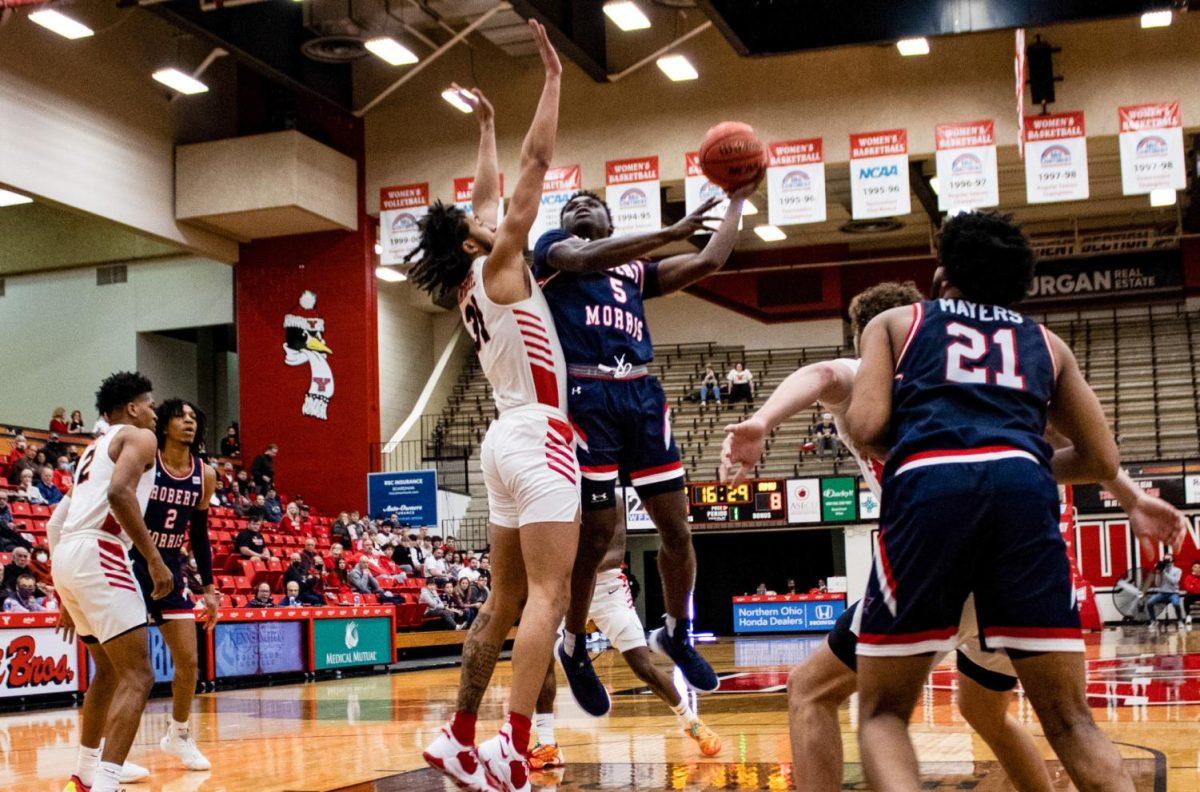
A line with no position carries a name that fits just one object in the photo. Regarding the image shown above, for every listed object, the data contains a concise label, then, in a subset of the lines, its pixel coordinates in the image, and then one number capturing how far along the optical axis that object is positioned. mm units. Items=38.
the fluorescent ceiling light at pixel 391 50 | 20922
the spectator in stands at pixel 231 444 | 24922
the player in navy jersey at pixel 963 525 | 3137
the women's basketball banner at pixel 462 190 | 22219
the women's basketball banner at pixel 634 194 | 21531
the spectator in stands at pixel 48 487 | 17000
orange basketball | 4980
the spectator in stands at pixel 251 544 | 18328
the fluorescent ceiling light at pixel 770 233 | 27789
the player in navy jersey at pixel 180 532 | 6621
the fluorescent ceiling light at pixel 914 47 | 20500
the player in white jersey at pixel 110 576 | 5583
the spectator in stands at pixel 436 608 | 19891
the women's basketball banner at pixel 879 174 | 20953
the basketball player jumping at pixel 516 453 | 4527
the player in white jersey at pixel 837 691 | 3619
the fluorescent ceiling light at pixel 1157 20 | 19591
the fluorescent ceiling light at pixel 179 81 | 20781
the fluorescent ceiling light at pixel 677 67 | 21281
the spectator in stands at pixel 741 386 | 28359
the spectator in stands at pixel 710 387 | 28794
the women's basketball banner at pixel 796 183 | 20969
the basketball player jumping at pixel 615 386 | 5328
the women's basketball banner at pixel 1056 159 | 19891
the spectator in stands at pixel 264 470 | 23594
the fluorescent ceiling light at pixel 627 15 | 19375
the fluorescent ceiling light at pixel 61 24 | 18797
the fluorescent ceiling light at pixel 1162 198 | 25094
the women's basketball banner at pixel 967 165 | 20438
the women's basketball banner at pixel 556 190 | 21219
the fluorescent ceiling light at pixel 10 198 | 21444
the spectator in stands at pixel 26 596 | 12539
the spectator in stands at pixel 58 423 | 21141
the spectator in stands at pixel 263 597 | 15742
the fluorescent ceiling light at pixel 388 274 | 26281
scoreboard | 24484
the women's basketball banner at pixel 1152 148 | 19719
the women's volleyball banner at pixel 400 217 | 22672
